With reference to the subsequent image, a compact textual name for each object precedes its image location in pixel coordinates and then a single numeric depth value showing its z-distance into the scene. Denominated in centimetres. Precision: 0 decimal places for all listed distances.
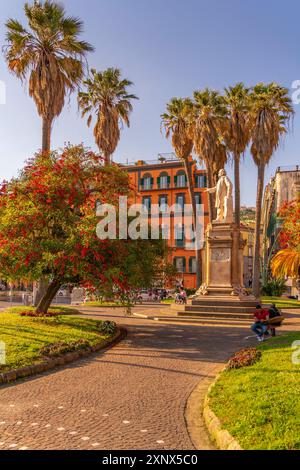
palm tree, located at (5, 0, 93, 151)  2148
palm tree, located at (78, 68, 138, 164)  2916
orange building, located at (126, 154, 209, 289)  5769
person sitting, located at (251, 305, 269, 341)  1408
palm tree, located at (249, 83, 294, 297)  3180
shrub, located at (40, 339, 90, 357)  1080
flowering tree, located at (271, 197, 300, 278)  1936
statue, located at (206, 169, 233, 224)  2394
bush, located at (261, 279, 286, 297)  3872
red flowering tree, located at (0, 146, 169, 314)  1411
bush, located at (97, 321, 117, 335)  1509
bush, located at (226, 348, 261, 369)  944
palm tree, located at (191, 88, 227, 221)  3391
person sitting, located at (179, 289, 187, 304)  3014
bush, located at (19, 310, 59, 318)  1733
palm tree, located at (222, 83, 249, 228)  3369
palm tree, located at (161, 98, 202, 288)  3691
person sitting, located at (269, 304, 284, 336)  1540
